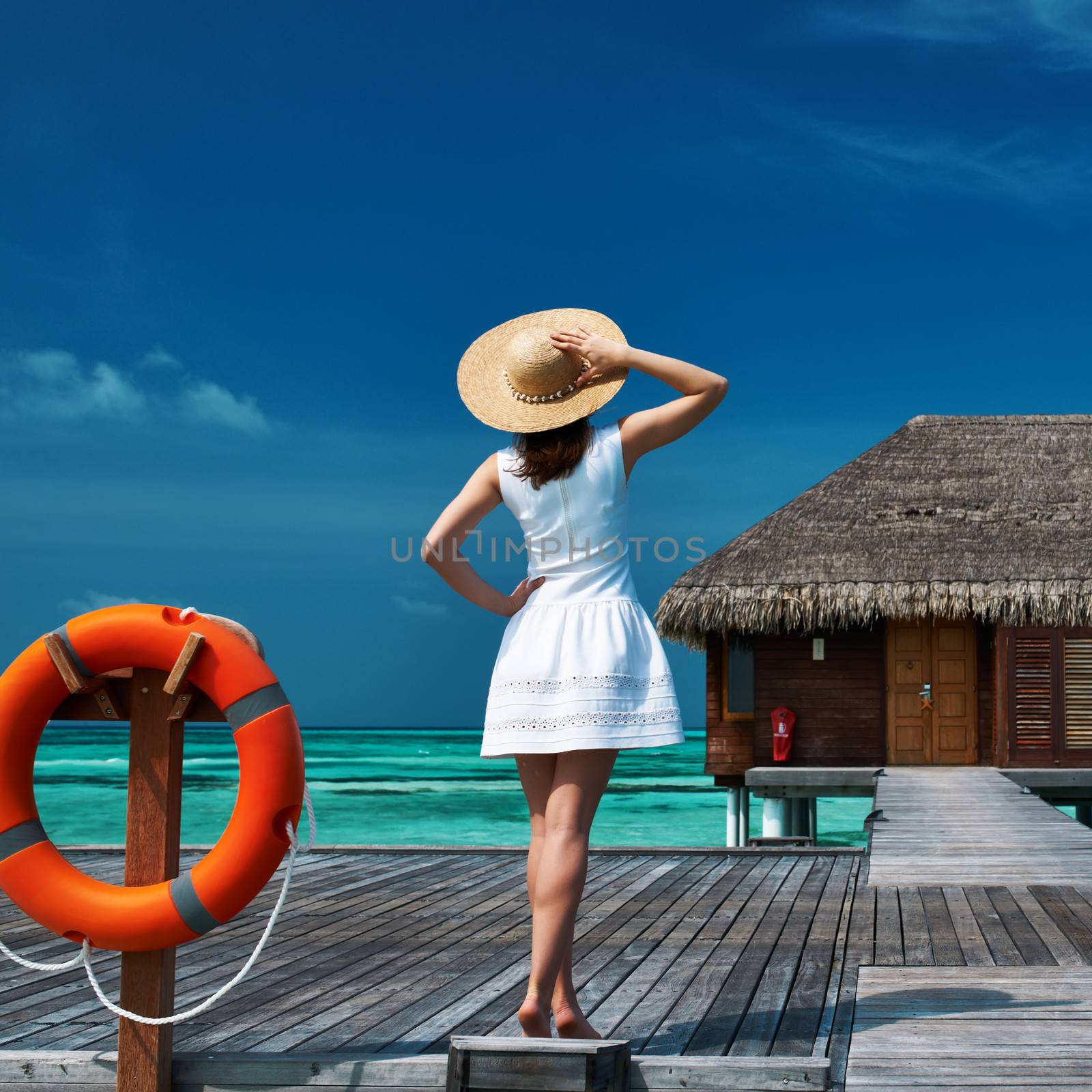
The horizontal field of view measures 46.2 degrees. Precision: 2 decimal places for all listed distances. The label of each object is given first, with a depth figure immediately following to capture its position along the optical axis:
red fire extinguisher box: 14.51
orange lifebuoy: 2.48
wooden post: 2.52
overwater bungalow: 14.28
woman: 2.65
